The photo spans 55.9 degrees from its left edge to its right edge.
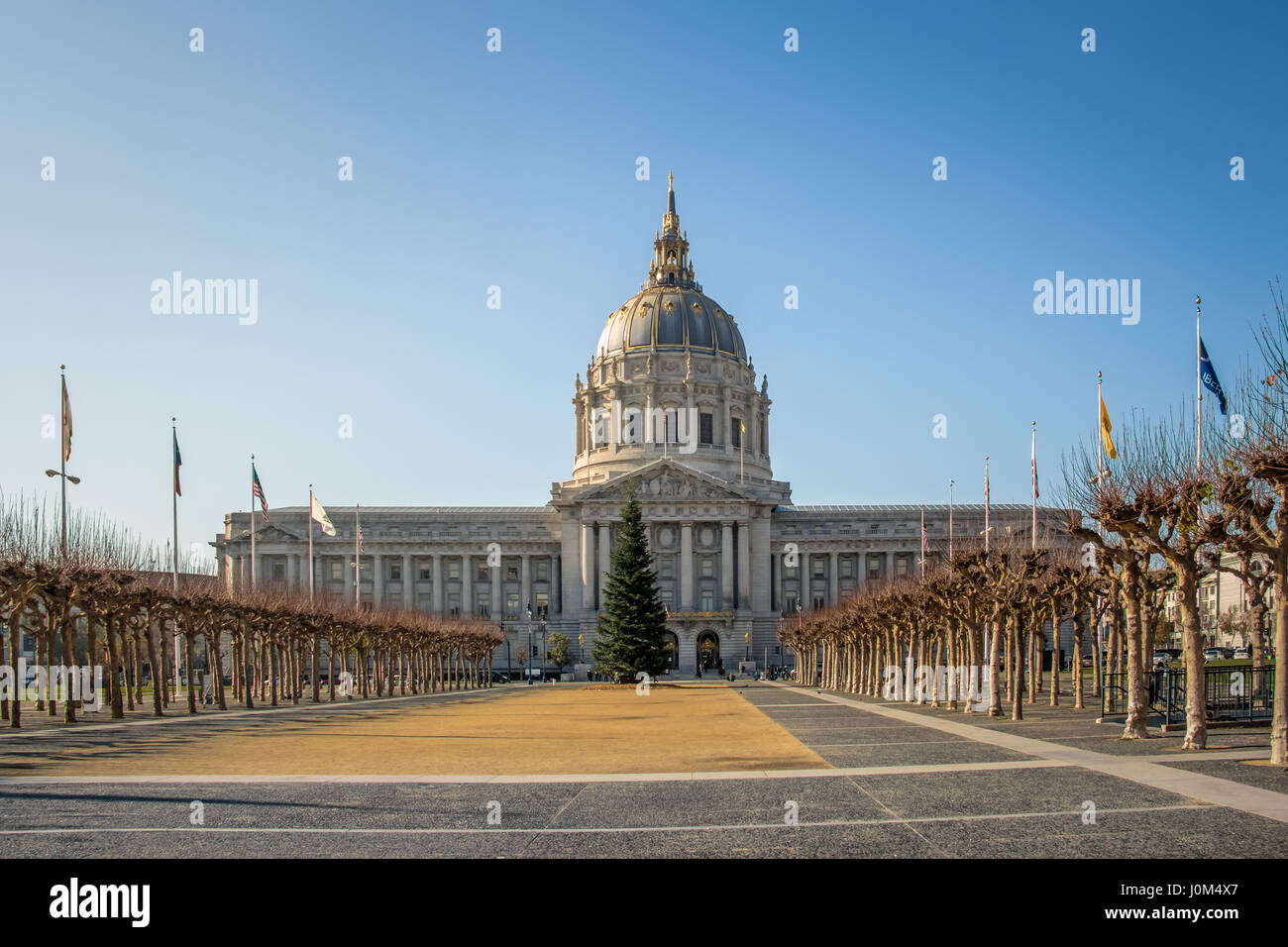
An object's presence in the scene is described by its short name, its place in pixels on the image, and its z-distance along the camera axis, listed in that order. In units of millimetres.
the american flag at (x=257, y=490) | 71188
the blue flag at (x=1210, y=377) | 40375
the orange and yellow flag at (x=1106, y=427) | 47594
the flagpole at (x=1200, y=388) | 35881
